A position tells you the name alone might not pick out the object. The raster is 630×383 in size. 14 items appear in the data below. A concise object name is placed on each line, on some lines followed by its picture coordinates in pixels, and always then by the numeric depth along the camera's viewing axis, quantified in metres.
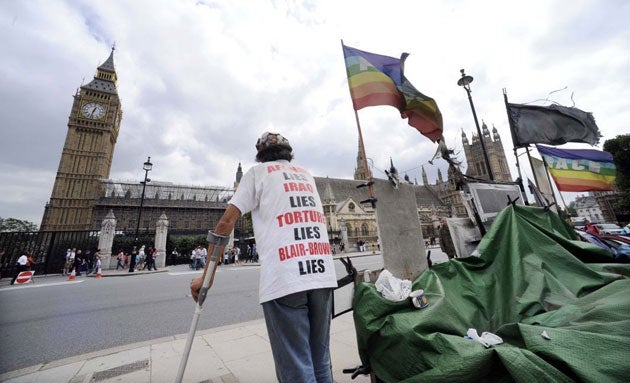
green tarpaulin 1.48
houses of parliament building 56.50
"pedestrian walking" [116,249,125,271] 20.75
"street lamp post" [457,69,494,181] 11.03
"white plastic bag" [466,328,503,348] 1.79
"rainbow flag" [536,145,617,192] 6.71
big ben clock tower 56.72
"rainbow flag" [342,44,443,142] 4.41
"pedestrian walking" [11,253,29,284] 14.58
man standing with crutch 1.57
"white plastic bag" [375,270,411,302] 2.25
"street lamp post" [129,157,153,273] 19.47
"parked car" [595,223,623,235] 18.52
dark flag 6.39
